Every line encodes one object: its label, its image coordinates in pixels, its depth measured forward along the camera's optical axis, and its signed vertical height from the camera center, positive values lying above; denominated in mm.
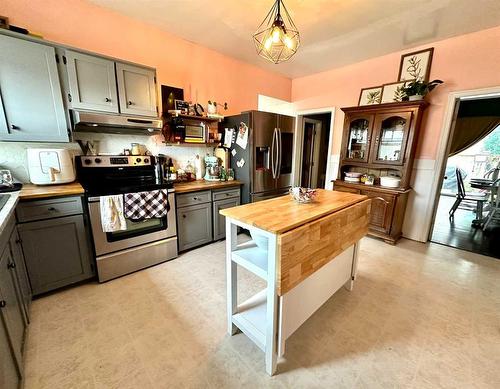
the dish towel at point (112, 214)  2037 -646
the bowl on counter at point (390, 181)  3188 -435
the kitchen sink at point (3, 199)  1513 -411
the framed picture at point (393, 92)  3182 +918
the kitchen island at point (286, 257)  1193 -705
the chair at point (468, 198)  3996 -826
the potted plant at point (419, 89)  2830 +854
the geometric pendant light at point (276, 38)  1593 +863
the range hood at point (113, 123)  2101 +245
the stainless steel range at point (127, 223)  2107 -834
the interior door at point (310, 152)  4985 -33
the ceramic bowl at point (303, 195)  1701 -354
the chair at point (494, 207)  3644 -894
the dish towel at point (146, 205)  2152 -602
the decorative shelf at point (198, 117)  2834 +430
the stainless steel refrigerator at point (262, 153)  3146 -64
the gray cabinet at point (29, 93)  1803 +455
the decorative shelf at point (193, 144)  2947 +61
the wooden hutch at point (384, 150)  3010 +26
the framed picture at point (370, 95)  3449 +921
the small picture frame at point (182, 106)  2820 +547
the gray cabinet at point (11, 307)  1121 -936
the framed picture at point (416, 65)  3015 +1258
